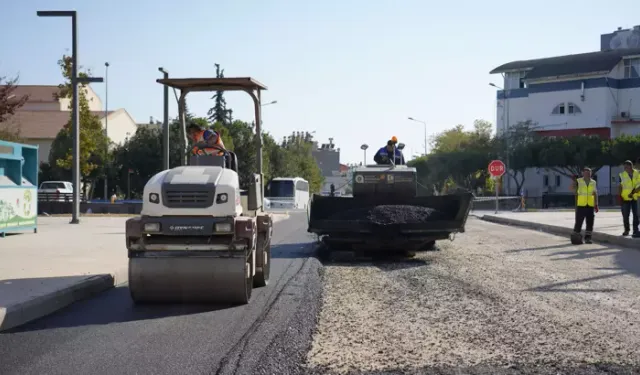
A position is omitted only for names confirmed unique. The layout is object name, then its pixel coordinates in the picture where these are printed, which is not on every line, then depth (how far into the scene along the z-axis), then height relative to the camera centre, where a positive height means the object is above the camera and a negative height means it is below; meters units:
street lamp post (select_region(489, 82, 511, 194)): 66.55 +4.82
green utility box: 18.73 -0.05
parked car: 43.19 -0.38
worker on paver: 18.06 +0.67
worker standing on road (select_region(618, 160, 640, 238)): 18.33 -0.12
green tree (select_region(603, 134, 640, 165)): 61.34 +2.70
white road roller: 8.77 -0.64
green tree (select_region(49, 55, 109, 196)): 35.16 +2.88
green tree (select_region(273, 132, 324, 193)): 78.83 +2.48
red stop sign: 38.62 +0.73
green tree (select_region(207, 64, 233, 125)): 84.12 +7.70
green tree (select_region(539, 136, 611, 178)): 63.75 +2.49
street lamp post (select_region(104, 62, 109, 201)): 61.88 +0.61
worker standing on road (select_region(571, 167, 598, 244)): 18.19 -0.41
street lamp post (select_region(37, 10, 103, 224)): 25.56 +2.28
